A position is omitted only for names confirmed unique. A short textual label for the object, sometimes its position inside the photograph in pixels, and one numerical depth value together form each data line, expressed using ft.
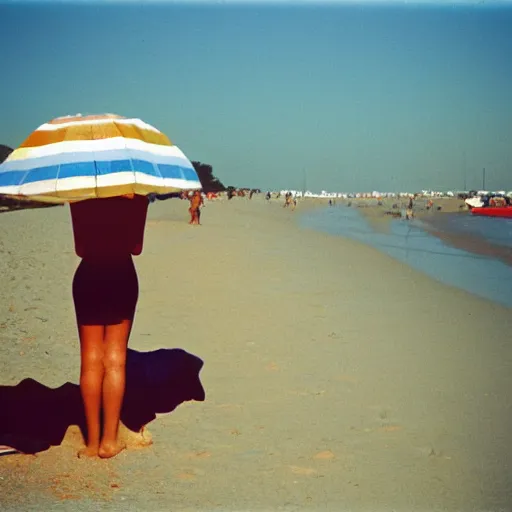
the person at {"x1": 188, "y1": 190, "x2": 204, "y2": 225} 99.86
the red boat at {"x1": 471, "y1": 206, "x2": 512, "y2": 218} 207.31
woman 12.52
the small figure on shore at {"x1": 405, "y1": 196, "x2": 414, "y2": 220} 196.95
